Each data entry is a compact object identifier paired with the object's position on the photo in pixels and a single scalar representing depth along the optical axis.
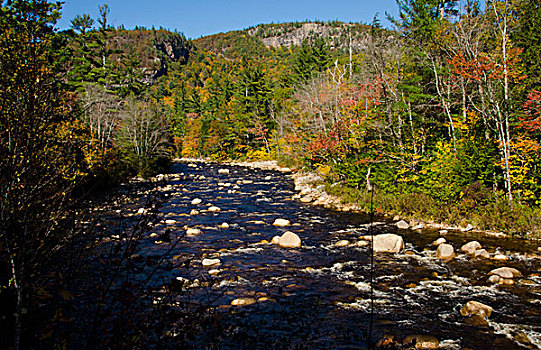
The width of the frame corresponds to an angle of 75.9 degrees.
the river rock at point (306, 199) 20.03
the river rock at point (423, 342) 5.90
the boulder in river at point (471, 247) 10.66
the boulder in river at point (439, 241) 11.48
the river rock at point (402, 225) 14.01
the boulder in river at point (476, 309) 6.92
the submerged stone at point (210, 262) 10.00
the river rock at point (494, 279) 8.48
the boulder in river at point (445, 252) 10.38
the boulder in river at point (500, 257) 9.96
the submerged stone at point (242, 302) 7.60
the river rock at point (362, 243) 11.82
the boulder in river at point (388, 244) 11.12
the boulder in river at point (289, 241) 11.91
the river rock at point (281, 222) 14.84
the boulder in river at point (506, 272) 8.68
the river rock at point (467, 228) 13.07
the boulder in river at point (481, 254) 10.26
